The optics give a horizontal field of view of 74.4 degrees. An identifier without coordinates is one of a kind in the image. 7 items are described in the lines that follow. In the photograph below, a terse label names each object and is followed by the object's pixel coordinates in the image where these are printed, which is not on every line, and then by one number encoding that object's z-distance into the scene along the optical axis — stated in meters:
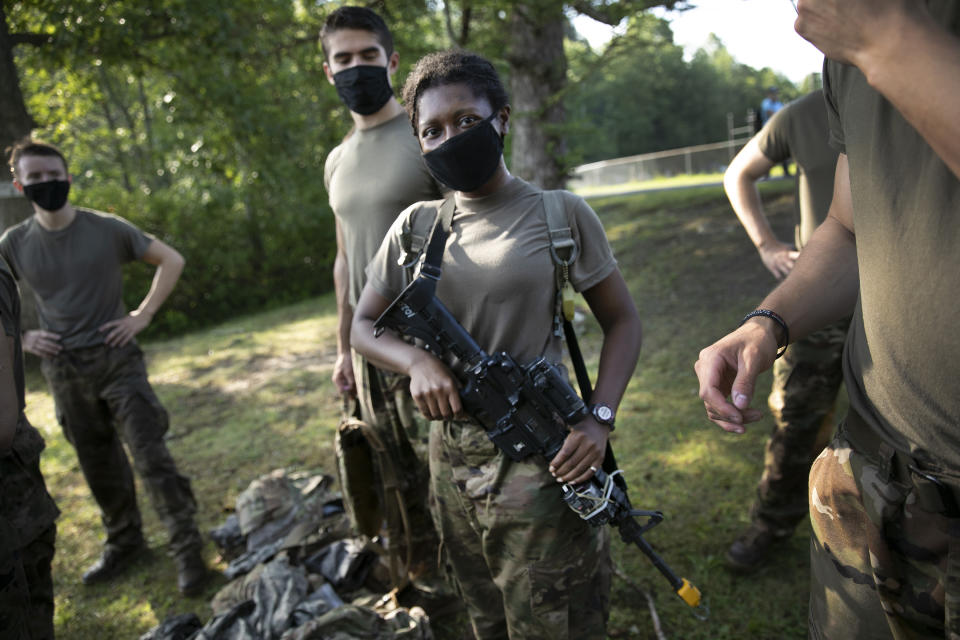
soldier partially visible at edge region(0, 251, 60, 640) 1.78
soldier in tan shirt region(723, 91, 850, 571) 2.86
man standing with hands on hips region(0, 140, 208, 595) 3.48
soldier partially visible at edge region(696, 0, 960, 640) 0.91
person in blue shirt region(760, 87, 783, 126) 14.88
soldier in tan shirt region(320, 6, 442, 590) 2.58
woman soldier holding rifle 1.84
